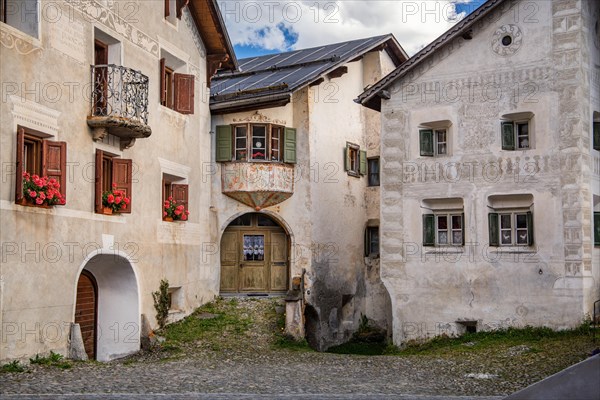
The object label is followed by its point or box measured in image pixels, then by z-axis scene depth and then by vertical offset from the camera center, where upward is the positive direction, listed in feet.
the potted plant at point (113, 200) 61.72 +3.61
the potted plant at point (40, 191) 51.96 +3.68
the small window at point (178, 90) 75.00 +14.31
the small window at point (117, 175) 62.95 +5.60
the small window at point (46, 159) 54.03 +5.88
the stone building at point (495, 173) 69.21 +6.48
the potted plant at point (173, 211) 72.74 +3.30
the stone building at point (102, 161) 52.11 +6.49
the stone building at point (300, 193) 84.02 +5.66
